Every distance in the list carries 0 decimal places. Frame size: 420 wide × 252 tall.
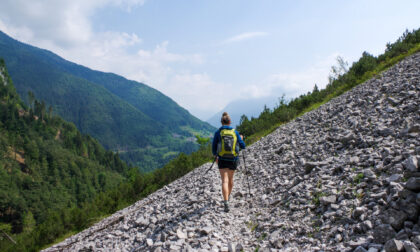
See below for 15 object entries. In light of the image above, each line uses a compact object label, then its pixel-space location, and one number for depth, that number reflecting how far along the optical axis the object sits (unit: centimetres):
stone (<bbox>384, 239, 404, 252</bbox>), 338
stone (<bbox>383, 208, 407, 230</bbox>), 388
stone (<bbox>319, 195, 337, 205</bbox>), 576
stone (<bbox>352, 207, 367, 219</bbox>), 473
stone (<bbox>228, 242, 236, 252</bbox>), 591
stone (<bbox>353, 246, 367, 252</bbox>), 373
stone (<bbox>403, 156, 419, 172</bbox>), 469
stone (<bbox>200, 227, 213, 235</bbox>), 700
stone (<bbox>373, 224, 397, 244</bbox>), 383
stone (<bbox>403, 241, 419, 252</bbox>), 322
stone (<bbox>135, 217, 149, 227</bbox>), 991
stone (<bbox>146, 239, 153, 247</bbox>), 748
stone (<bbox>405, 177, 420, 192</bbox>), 404
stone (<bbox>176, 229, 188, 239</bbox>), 701
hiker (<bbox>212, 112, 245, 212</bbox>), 842
